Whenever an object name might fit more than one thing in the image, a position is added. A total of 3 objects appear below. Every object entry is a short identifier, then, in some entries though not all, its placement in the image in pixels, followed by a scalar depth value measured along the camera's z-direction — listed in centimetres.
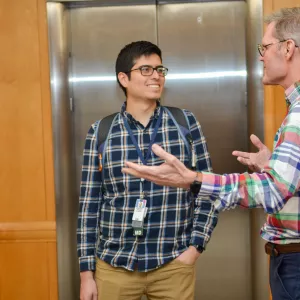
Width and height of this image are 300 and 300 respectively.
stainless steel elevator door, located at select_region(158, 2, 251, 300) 370
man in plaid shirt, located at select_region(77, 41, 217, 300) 240
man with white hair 163
